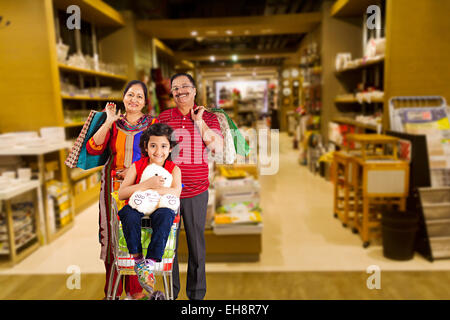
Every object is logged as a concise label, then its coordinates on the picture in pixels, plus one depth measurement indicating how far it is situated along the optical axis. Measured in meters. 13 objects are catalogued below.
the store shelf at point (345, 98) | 5.90
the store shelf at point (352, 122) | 4.90
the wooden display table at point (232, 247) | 3.38
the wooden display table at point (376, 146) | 3.23
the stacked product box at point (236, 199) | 2.58
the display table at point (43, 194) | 3.78
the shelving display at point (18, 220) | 3.46
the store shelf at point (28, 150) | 3.59
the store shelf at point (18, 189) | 3.25
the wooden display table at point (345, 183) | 3.97
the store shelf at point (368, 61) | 4.31
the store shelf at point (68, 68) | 4.27
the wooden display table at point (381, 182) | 3.54
